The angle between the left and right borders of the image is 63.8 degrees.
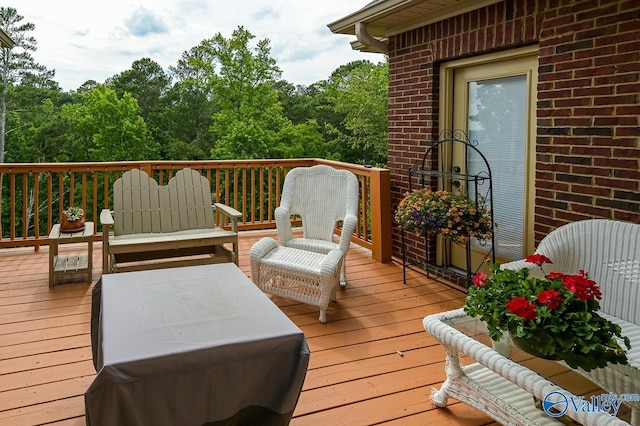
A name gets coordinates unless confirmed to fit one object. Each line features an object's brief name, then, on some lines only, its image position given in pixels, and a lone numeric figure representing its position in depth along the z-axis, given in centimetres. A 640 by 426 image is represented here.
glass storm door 374
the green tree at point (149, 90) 1684
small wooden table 420
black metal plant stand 418
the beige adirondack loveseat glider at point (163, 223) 392
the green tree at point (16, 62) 1508
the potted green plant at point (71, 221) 437
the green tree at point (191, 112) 1661
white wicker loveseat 260
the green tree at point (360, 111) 1582
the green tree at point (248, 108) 1594
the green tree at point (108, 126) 1608
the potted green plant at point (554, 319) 181
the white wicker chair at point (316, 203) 427
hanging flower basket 373
